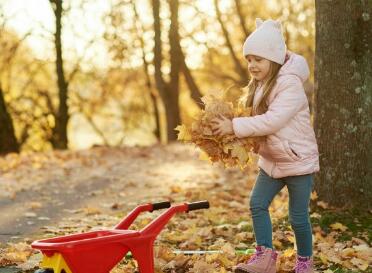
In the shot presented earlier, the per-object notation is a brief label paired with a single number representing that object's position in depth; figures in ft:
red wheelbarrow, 18.59
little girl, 21.47
